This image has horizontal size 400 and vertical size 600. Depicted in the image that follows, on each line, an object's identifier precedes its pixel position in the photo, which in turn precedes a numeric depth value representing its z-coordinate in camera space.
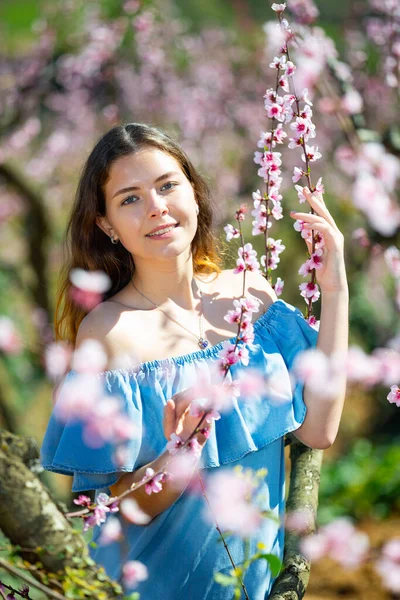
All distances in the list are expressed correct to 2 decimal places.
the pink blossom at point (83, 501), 1.82
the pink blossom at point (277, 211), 2.05
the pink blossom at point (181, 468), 1.78
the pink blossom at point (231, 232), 1.98
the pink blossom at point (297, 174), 1.94
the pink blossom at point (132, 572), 1.80
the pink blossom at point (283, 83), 1.95
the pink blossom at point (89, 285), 2.09
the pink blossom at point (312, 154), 1.92
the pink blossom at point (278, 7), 1.86
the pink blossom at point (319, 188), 1.94
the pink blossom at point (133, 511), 1.89
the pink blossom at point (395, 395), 1.86
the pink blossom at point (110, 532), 1.86
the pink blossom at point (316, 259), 1.96
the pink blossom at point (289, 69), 1.93
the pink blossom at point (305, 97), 1.91
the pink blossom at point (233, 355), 1.82
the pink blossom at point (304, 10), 2.72
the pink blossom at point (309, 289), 2.00
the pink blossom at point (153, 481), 1.81
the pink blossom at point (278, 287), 2.14
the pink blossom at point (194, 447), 1.76
